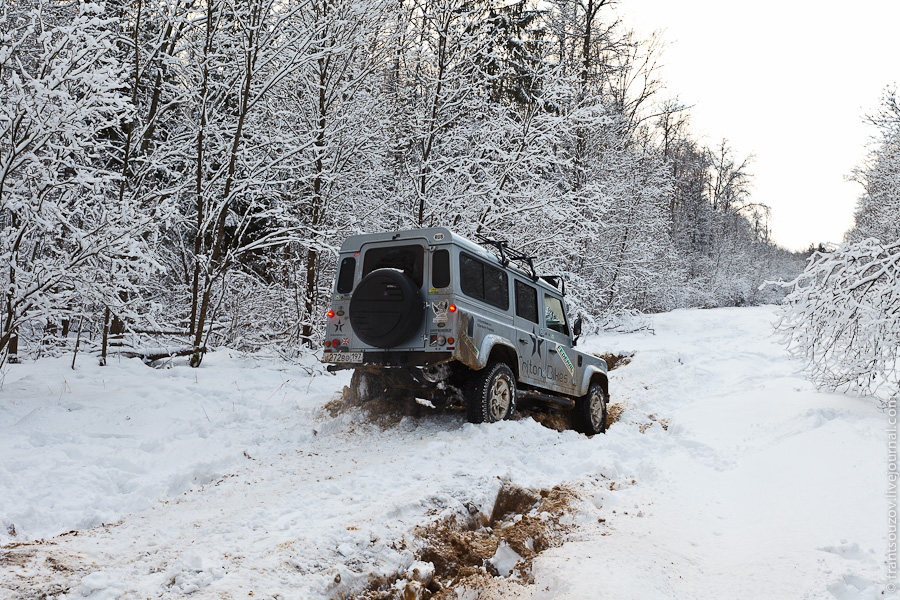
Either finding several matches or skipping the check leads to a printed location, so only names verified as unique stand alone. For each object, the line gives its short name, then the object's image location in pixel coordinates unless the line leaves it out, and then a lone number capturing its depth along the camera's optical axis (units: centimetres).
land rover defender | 652
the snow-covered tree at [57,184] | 582
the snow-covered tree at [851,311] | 694
